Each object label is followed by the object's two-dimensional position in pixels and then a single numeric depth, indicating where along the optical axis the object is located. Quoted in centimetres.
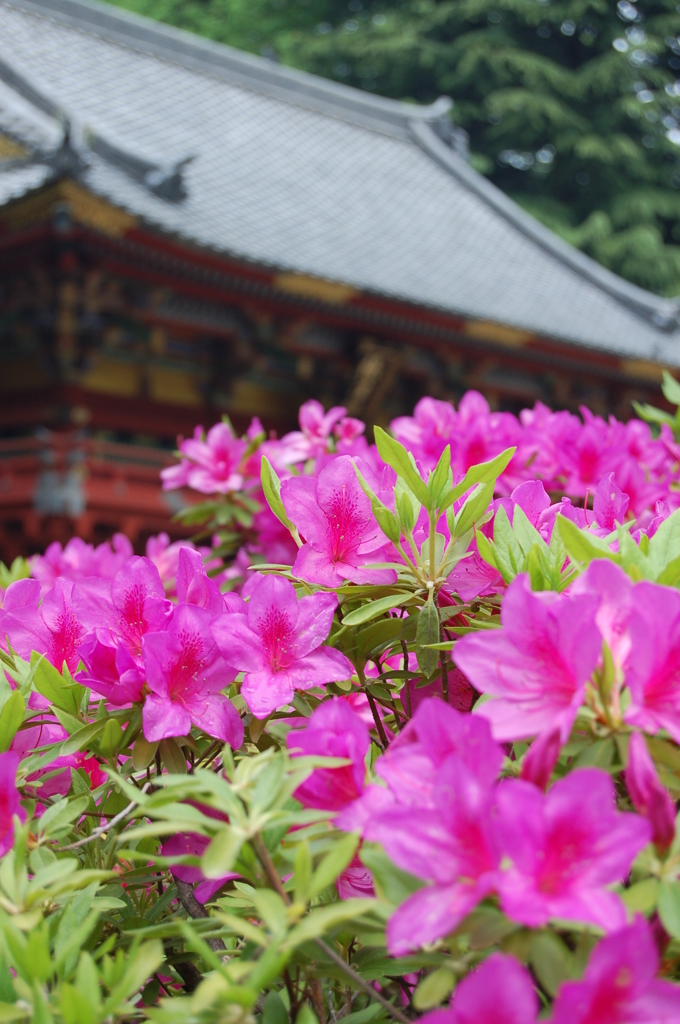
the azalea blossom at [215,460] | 176
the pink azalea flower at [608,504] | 90
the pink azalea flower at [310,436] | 172
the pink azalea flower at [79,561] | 192
